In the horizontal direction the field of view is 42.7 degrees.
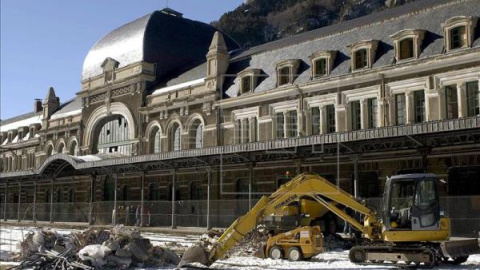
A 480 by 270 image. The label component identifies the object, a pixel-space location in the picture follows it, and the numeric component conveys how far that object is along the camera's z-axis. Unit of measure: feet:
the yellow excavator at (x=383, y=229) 53.51
